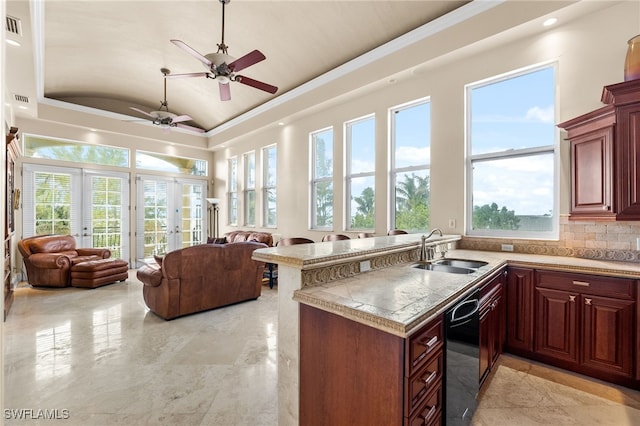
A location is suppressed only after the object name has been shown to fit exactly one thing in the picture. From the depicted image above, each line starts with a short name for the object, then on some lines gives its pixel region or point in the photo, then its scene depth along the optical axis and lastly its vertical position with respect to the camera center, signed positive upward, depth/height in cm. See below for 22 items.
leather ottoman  532 -108
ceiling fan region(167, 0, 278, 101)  330 +174
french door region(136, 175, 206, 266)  769 -2
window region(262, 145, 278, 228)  715 +66
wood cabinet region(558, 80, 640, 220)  247 +49
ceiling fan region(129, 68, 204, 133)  521 +168
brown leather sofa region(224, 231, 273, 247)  658 -55
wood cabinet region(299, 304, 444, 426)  130 -78
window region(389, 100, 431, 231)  439 +73
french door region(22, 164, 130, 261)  612 +19
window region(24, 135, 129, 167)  622 +141
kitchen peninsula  137 -45
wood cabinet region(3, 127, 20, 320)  406 +6
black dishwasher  163 -87
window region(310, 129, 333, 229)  582 +68
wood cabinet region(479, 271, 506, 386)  218 -90
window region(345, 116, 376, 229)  512 +73
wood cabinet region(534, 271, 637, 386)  235 -94
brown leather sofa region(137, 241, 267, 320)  376 -89
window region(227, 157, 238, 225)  835 +61
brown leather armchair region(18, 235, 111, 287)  520 -85
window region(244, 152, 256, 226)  779 +63
